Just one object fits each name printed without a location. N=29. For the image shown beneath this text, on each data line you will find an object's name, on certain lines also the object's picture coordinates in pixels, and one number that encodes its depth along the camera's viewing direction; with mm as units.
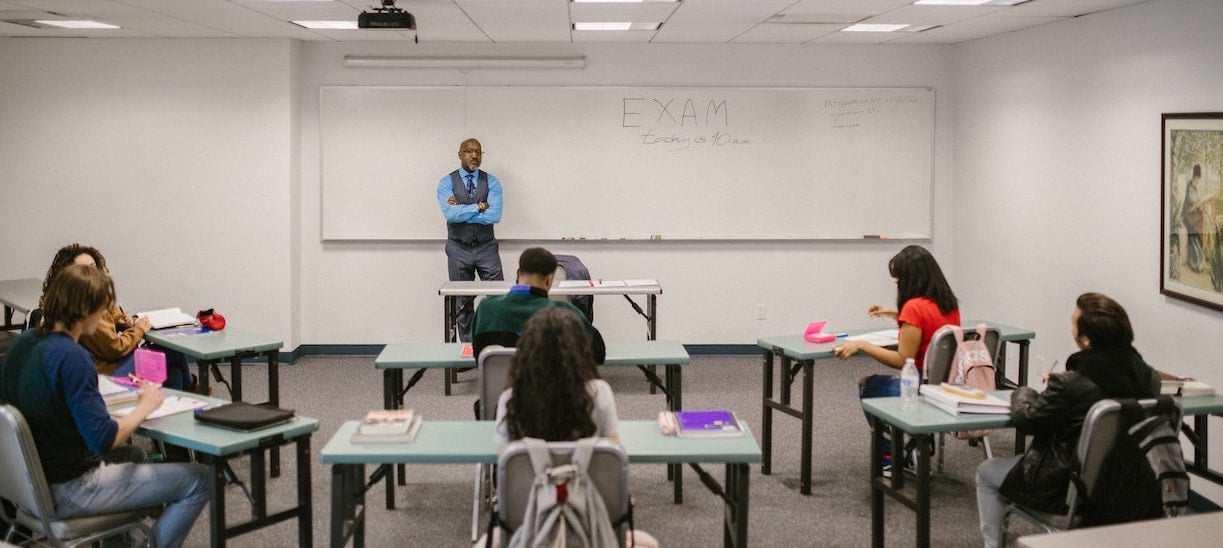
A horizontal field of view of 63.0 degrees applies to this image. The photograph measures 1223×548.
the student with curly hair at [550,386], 2789
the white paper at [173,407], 3510
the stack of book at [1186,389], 3875
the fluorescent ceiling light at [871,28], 6598
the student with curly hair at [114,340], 4371
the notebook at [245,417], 3314
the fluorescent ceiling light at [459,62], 7438
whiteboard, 7566
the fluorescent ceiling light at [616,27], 6585
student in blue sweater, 3062
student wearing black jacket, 3248
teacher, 7250
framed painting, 4672
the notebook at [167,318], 5109
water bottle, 3711
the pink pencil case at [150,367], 4211
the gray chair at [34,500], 2914
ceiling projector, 5314
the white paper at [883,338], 4742
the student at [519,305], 4113
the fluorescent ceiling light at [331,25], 6457
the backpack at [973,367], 4191
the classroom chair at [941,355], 4285
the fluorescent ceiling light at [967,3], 5433
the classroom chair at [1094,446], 3072
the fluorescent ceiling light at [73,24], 6527
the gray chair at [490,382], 3861
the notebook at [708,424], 3275
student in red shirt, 4414
